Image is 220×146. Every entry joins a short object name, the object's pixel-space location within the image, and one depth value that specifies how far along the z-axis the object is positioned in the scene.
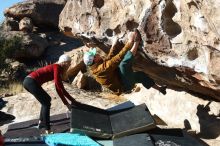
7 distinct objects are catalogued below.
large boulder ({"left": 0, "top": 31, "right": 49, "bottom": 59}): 24.11
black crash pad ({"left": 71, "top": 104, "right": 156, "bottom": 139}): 8.67
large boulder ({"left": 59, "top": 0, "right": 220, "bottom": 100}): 7.20
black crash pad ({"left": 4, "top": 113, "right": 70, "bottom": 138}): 9.73
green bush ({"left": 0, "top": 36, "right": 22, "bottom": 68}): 23.35
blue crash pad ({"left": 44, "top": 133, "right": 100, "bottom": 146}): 8.30
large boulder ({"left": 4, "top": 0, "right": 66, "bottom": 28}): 26.86
